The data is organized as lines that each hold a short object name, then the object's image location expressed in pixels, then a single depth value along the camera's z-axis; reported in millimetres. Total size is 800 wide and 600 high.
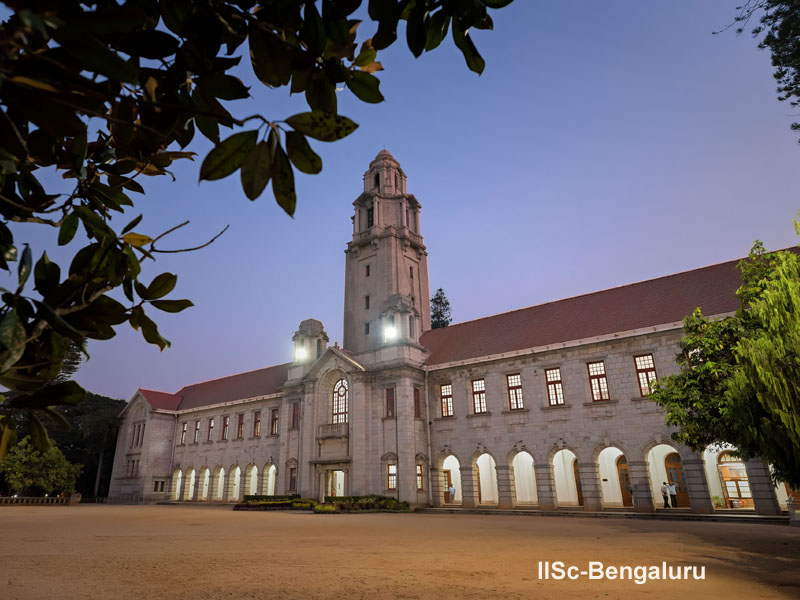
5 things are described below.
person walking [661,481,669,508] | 23791
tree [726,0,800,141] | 12508
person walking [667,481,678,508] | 24141
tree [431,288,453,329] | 56156
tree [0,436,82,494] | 37281
